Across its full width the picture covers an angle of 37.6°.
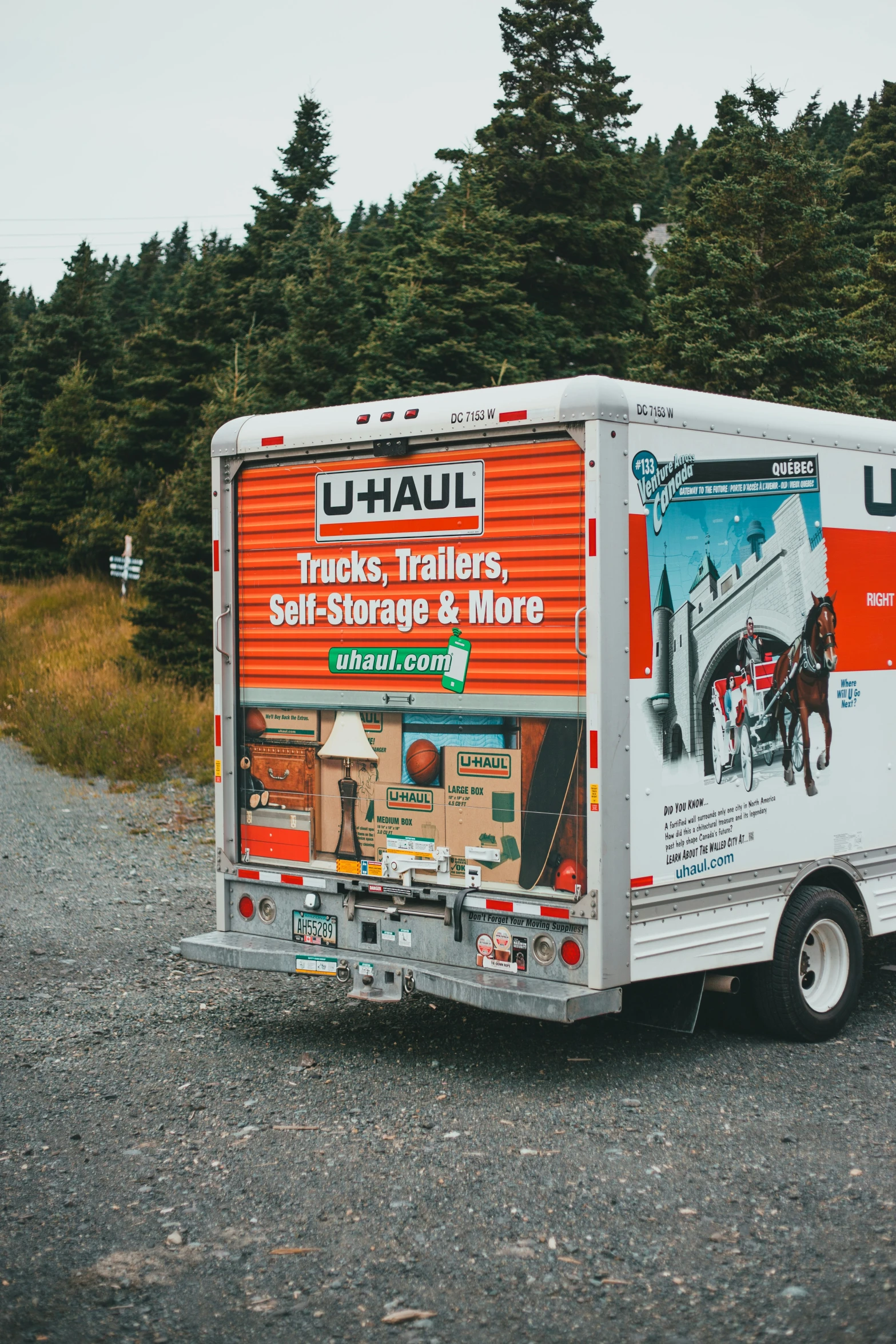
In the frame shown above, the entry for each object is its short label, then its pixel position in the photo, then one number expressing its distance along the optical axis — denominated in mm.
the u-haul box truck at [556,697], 5719
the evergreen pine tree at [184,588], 20188
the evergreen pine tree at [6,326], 55625
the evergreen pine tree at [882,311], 24109
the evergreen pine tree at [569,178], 30156
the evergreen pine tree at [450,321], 21422
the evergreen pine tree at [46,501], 36438
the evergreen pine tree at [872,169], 40688
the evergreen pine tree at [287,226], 40344
